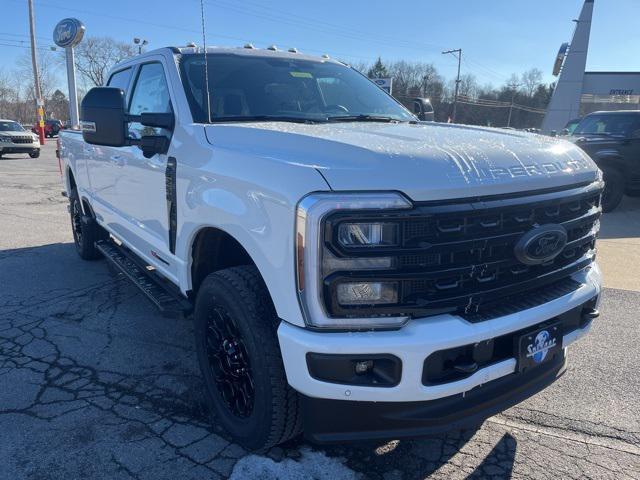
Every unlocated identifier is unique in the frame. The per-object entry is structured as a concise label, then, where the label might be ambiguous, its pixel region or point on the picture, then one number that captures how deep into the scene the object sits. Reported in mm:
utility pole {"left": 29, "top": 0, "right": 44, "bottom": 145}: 31012
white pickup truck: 1929
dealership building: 30609
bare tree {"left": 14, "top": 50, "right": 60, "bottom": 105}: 66331
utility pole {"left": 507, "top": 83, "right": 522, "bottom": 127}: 71819
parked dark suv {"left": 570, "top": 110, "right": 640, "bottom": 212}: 9531
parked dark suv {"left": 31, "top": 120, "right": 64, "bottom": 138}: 44906
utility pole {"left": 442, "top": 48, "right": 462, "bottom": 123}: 53894
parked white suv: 21453
